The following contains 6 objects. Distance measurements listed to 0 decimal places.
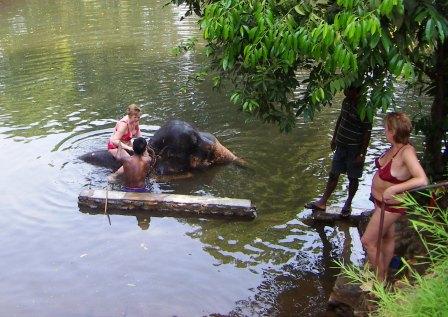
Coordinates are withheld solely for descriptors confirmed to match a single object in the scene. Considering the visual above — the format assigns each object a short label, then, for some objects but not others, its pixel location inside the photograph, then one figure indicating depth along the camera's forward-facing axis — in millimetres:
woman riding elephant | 8648
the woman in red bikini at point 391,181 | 4578
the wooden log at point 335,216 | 6895
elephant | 9109
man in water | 8068
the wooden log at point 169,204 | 7332
